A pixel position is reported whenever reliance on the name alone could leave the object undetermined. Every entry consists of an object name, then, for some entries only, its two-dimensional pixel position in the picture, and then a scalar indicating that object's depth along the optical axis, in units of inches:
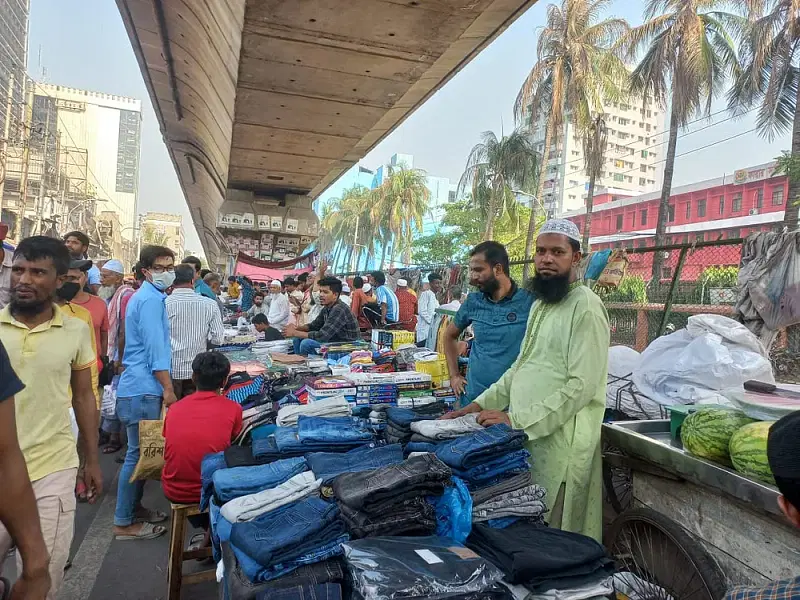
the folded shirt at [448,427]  97.0
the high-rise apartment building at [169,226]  5393.7
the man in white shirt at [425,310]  431.6
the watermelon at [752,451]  73.2
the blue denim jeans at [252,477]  91.3
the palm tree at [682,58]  903.7
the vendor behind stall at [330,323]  241.9
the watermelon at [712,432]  82.7
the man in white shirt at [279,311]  413.1
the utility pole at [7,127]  1061.1
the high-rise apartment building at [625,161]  3511.3
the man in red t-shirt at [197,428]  129.6
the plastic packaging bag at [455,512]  78.2
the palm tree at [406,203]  2155.5
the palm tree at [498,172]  1357.0
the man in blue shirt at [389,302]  428.2
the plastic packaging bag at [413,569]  59.9
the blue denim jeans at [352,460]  92.0
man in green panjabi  99.7
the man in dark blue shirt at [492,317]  139.7
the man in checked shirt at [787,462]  40.3
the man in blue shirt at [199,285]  319.1
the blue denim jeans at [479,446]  85.4
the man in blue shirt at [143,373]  168.3
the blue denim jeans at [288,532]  67.5
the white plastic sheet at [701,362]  138.6
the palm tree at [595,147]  1115.3
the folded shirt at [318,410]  126.1
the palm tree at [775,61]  745.0
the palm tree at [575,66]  1086.4
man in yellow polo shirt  98.2
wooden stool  124.6
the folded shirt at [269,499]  80.9
